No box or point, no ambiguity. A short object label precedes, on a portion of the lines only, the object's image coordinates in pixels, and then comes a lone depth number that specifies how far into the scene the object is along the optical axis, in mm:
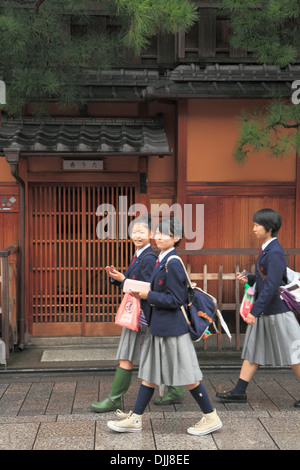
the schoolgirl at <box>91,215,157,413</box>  6355
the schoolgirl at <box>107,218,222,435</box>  5812
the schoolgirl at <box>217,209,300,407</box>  6477
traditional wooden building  9688
